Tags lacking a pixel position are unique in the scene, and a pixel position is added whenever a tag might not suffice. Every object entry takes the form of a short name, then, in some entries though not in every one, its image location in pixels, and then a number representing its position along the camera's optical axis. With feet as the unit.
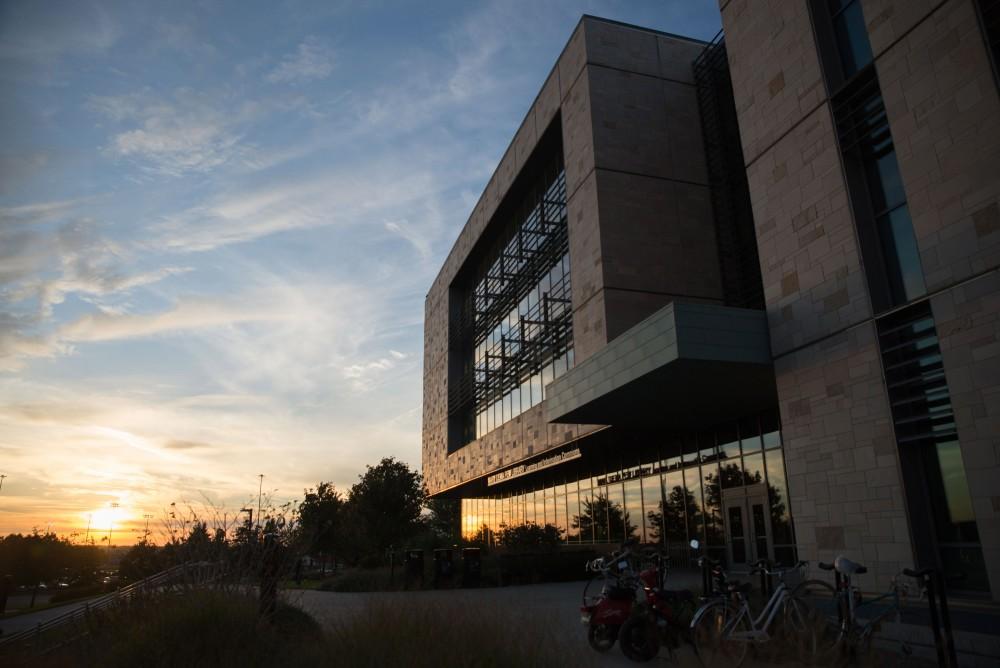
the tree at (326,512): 122.62
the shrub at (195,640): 21.56
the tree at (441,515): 227.26
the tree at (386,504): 116.57
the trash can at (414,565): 67.97
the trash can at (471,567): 70.90
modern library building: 34.17
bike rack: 22.50
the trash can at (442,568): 69.77
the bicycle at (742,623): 23.41
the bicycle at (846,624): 22.76
